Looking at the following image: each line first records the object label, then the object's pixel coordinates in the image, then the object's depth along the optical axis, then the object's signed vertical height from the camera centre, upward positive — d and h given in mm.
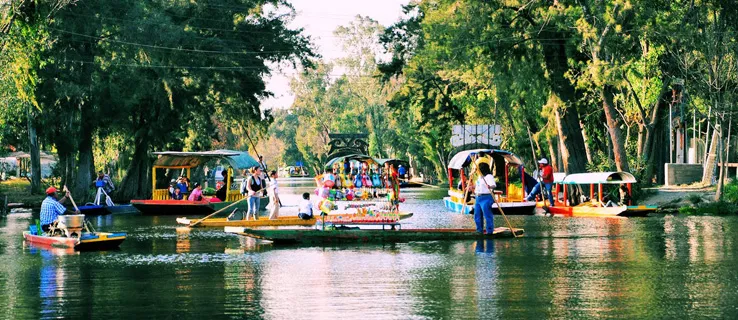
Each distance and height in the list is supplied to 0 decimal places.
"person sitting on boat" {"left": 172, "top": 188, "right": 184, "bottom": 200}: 47969 -13
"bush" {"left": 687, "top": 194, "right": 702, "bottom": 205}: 40688 -444
